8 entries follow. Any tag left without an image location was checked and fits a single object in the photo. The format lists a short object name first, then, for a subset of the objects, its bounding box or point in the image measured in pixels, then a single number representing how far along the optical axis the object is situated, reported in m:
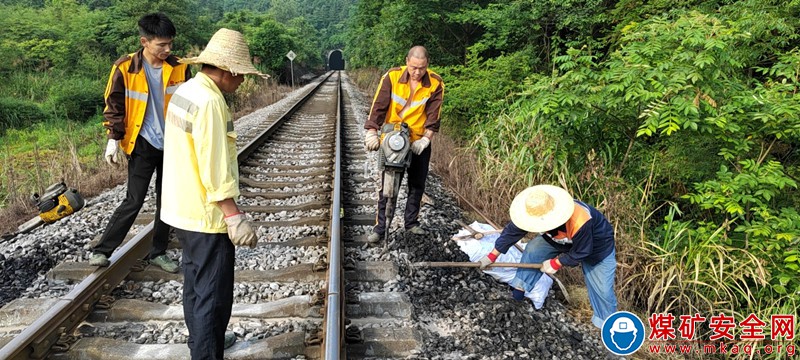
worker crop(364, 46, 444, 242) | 3.92
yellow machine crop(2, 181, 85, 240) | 4.57
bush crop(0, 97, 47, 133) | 13.86
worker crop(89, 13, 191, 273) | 3.29
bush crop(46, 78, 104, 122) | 15.74
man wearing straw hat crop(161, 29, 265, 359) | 2.13
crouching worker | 3.06
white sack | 3.42
